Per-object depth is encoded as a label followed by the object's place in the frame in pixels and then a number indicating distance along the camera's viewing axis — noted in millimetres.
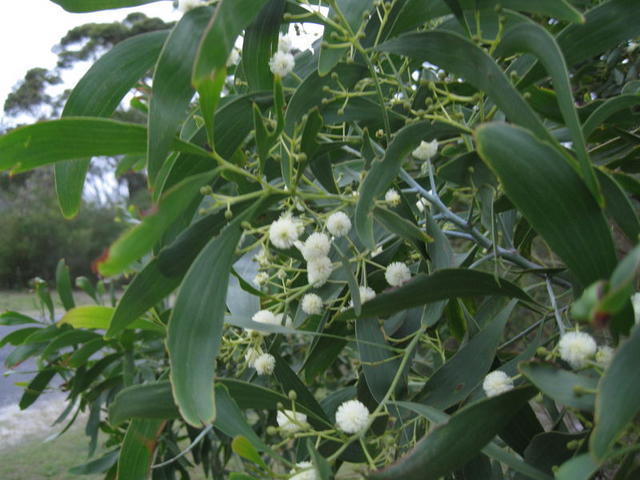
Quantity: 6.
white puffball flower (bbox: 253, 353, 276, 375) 210
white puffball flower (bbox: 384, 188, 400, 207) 197
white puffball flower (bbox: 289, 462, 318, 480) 156
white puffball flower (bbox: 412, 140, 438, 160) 204
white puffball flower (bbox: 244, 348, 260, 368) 225
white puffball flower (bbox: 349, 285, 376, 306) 203
